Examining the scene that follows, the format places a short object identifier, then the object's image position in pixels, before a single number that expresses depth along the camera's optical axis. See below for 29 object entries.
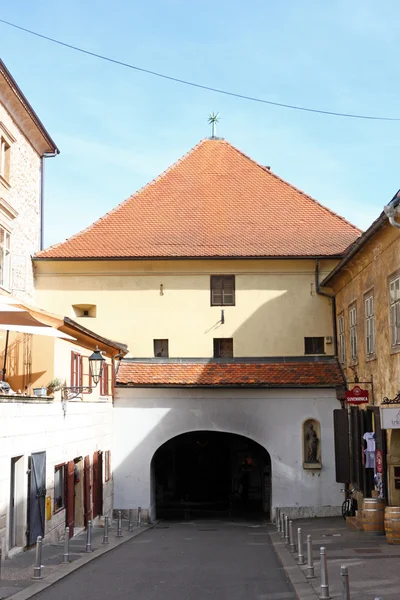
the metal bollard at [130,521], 23.62
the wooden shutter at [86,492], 21.88
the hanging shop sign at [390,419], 17.27
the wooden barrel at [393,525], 17.45
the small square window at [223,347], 28.33
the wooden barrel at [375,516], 19.55
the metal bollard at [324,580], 11.45
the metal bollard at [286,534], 19.75
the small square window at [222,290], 28.42
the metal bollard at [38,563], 13.45
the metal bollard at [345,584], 9.53
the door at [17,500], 15.83
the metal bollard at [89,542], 17.53
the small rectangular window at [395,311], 18.64
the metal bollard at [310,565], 13.41
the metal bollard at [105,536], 19.44
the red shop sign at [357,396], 21.34
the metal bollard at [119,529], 21.14
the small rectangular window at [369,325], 21.64
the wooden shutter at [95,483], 23.35
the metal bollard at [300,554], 15.12
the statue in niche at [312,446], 26.44
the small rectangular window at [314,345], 28.25
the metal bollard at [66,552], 15.38
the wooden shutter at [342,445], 23.48
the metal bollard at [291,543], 17.72
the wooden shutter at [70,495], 19.92
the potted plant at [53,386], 18.39
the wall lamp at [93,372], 19.91
